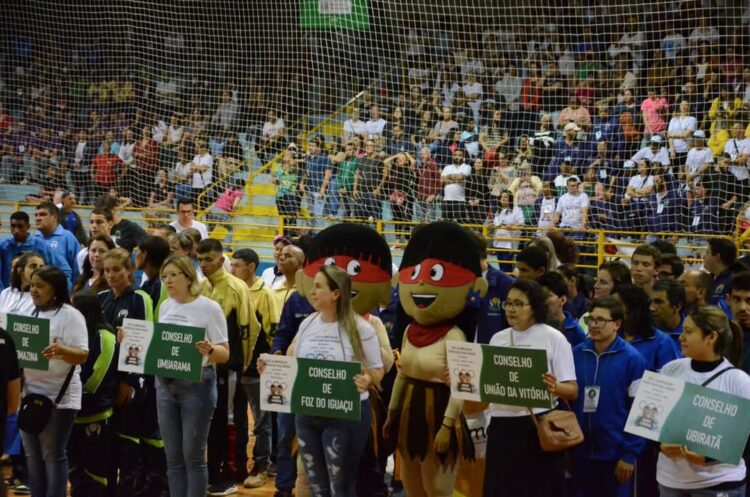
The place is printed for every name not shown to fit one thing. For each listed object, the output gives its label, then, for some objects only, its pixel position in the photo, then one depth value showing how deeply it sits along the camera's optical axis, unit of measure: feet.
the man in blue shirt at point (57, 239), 30.68
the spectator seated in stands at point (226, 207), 48.16
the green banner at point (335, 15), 51.32
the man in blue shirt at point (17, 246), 30.01
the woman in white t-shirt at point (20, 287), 20.31
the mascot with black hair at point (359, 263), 20.30
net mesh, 39.99
